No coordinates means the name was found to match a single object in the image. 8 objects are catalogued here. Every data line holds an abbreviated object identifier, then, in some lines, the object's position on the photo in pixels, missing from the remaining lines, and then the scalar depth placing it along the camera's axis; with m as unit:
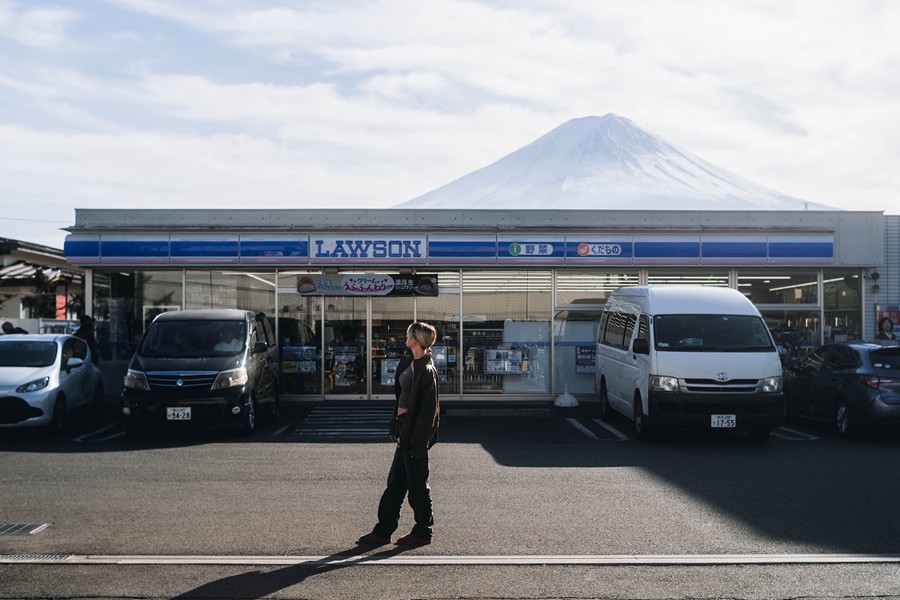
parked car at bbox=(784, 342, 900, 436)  13.70
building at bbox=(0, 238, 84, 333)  28.53
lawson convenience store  19.67
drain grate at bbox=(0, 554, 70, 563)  6.74
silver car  14.15
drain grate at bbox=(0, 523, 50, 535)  7.64
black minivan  14.03
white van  13.23
